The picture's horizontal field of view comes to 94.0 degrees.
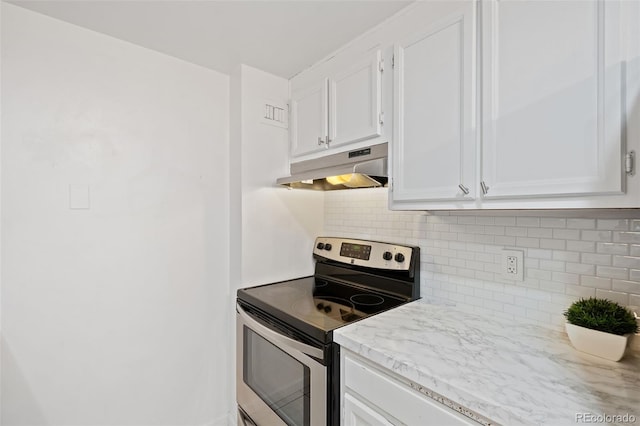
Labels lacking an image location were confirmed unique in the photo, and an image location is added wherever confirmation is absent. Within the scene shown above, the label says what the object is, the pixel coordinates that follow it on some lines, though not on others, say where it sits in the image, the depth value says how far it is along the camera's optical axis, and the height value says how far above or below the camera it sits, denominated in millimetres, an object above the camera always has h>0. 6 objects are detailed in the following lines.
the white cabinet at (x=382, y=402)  850 -604
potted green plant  928 -381
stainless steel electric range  1187 -519
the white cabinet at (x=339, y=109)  1441 +555
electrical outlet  1242 -233
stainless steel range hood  1410 +198
